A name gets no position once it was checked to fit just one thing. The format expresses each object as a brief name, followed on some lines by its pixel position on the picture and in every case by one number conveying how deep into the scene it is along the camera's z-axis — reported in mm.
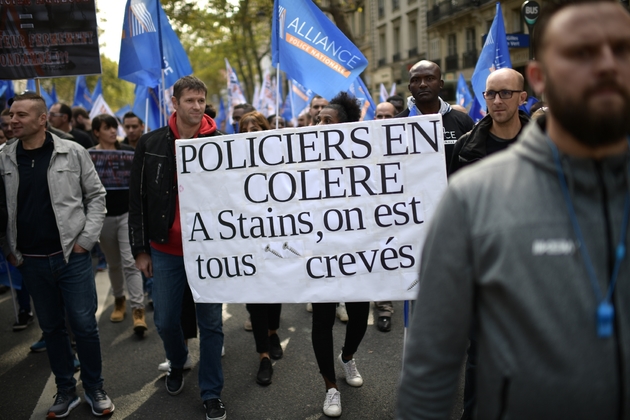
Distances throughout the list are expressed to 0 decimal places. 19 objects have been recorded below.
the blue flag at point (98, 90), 14040
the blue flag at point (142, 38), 6614
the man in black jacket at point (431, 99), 4652
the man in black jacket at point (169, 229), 3979
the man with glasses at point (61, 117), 7578
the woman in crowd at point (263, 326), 4609
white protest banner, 3549
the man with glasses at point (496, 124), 3760
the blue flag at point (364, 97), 9008
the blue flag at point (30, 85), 13394
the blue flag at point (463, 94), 12125
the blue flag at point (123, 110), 18750
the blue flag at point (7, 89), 10620
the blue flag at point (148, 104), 9633
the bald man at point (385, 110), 6912
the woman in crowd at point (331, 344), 3955
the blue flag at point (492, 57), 7277
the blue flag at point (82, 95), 15029
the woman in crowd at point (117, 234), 6219
